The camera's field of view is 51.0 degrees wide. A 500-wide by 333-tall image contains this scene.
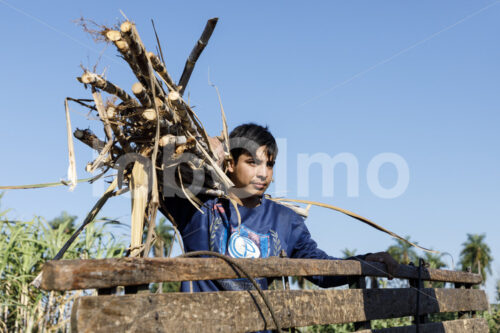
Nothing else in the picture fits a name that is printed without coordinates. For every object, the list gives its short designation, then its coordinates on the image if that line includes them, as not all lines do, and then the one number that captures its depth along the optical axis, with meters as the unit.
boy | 2.92
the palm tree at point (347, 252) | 28.61
